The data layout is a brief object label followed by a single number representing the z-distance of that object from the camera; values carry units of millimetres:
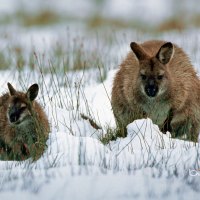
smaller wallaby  14859
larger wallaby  16141
